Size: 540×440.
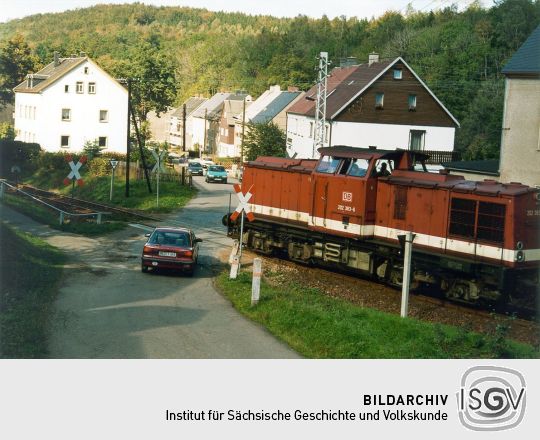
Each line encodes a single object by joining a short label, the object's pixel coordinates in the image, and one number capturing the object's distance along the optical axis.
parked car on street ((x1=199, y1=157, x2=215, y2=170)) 74.31
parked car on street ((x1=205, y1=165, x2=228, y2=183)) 59.26
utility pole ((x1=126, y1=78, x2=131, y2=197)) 44.11
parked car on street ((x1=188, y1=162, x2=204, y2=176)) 66.15
